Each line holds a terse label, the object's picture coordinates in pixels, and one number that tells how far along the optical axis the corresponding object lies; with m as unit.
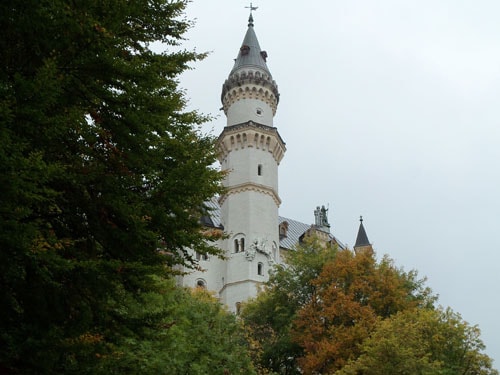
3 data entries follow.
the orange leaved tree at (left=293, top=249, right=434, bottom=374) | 30.72
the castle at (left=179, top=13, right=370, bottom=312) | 52.16
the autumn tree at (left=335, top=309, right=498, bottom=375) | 26.03
